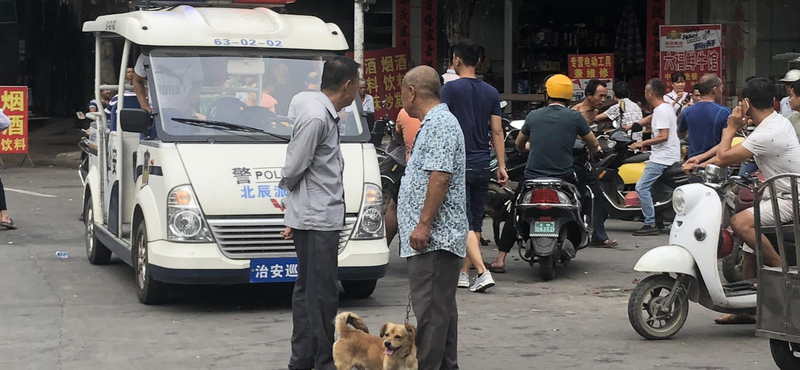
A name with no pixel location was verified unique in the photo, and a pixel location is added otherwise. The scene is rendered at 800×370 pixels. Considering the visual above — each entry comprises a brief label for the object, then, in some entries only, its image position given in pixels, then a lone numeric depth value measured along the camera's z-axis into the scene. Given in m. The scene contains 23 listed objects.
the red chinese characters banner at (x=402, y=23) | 21.78
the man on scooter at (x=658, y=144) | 12.05
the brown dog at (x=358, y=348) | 5.88
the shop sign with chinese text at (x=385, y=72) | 21.83
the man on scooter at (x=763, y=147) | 7.11
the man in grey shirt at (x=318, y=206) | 6.08
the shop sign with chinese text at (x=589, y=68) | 18.55
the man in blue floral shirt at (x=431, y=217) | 5.55
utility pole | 15.70
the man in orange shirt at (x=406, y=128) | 8.98
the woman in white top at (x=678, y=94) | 15.26
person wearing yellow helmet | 9.46
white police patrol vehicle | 7.80
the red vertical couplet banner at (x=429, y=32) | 21.70
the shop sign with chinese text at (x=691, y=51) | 17.84
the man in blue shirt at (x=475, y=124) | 8.76
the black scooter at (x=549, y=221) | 9.27
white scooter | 7.09
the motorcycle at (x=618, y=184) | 12.34
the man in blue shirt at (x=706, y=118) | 10.77
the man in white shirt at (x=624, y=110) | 14.64
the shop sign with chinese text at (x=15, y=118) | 19.06
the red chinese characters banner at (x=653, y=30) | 19.41
